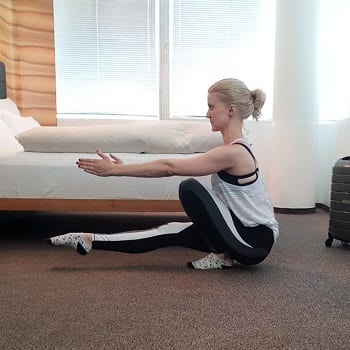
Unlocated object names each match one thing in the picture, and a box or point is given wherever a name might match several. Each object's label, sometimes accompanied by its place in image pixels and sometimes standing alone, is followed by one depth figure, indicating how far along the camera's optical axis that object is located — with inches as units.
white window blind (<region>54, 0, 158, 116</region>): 139.9
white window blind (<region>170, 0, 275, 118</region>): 138.3
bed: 74.3
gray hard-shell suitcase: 75.9
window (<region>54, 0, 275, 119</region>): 139.1
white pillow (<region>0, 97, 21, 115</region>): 116.2
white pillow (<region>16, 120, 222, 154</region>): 80.0
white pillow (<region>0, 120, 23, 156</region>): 86.0
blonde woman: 58.7
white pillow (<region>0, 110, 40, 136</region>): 104.0
